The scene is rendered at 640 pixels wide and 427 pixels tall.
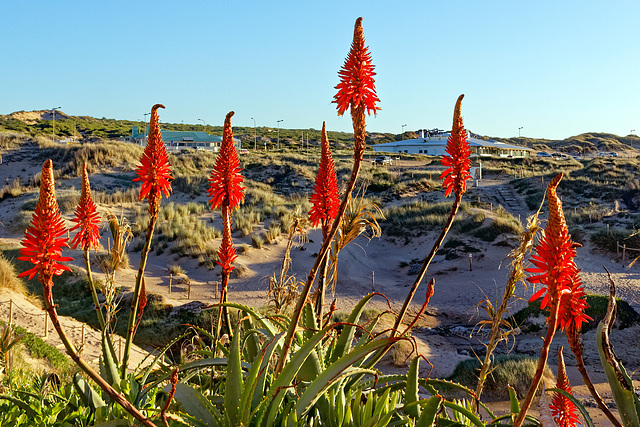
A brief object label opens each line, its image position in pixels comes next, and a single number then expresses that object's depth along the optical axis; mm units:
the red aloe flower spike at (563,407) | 2039
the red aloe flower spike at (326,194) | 2711
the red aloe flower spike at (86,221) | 2498
